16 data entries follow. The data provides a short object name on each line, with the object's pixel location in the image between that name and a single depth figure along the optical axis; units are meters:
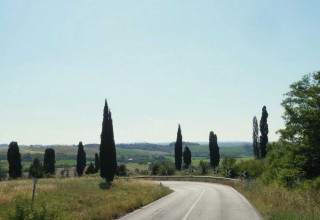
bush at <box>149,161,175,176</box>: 75.66
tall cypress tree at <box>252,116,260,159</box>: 84.50
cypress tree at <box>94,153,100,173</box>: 87.94
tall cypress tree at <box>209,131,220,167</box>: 82.50
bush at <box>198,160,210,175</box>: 73.14
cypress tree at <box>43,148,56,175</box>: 78.38
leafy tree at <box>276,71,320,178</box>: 29.09
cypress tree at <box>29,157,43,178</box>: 67.16
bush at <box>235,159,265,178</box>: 55.19
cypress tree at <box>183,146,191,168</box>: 86.81
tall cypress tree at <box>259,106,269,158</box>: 76.44
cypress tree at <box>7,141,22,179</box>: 66.94
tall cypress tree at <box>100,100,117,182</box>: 46.62
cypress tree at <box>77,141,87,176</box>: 81.50
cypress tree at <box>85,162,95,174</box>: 87.50
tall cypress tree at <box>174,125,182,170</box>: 84.75
